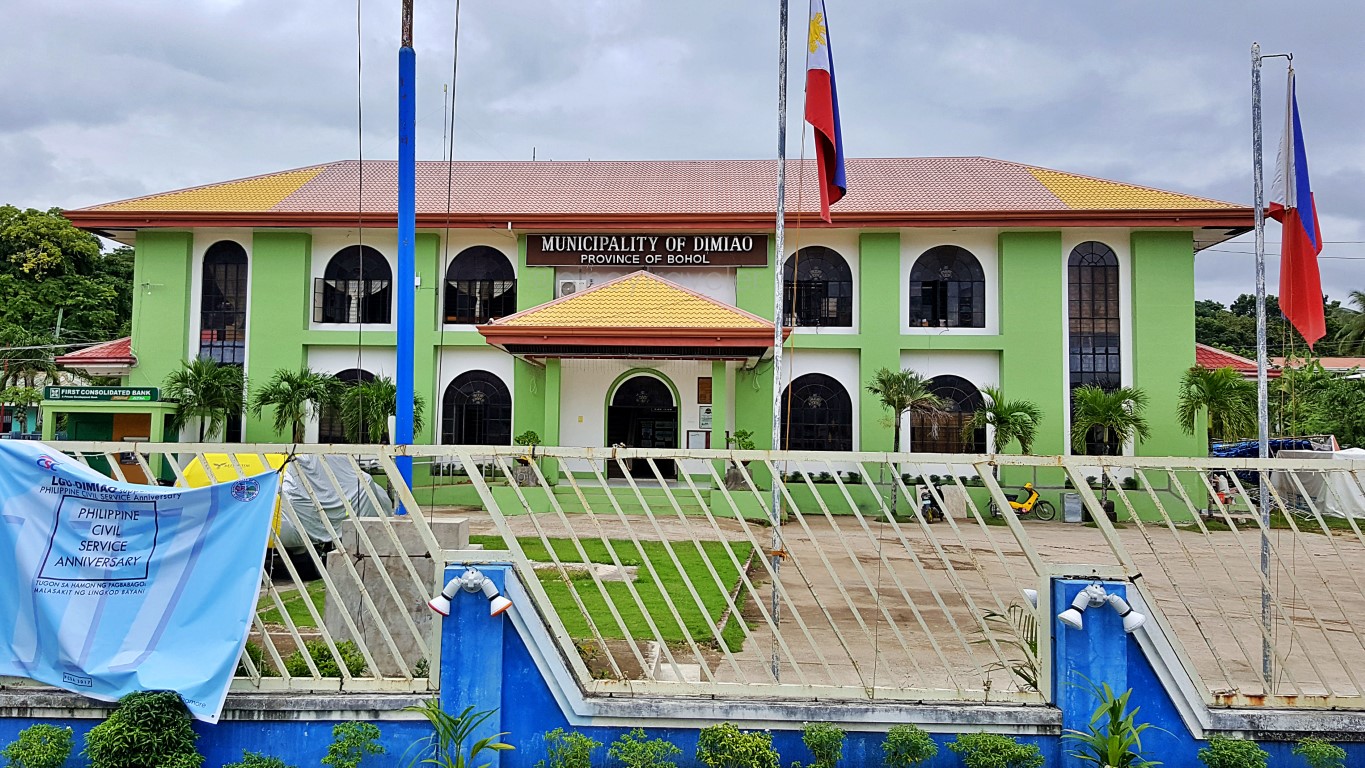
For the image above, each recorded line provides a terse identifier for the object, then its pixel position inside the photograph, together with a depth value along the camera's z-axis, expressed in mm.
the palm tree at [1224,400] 20000
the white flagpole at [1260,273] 6480
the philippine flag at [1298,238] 7199
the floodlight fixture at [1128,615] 4699
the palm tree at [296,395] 21719
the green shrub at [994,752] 4586
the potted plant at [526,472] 20078
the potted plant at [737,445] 19938
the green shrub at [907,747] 4676
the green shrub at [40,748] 4594
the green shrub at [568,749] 4645
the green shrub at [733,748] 4602
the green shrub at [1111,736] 4582
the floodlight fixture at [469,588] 4758
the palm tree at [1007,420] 20469
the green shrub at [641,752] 4613
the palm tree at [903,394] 20938
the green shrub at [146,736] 4570
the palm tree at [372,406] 20453
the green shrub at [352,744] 4676
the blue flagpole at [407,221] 7680
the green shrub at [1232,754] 4609
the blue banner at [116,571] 4859
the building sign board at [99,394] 21047
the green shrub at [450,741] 4633
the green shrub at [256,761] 4676
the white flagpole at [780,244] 6594
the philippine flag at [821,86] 6777
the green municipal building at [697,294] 22625
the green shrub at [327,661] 5531
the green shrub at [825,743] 4668
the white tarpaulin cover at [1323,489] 20625
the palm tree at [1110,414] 20641
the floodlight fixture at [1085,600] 4715
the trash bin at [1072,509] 21297
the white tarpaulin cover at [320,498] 11438
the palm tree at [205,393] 22000
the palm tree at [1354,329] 42250
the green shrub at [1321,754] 4699
